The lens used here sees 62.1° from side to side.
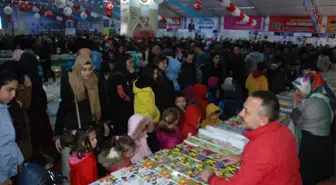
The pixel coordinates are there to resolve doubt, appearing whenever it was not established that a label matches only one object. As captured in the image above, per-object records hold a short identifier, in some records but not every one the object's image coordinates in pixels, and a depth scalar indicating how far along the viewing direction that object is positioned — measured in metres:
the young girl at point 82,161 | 2.25
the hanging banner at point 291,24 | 15.50
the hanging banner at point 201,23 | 20.50
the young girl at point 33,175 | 1.96
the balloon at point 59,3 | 11.73
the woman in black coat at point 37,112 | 3.48
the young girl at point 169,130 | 2.92
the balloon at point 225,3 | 10.73
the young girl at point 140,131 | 2.70
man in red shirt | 1.31
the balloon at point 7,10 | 18.28
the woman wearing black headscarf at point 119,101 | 3.29
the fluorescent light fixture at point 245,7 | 16.59
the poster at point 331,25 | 13.59
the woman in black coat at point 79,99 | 2.57
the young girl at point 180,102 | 3.52
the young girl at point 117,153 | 2.27
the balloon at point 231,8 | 11.32
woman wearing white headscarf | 2.56
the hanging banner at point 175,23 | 23.27
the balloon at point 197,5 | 13.05
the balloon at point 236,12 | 11.92
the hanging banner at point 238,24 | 17.47
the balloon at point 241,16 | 12.87
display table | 1.84
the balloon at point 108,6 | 12.74
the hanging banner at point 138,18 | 12.30
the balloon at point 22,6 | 18.77
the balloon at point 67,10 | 14.73
